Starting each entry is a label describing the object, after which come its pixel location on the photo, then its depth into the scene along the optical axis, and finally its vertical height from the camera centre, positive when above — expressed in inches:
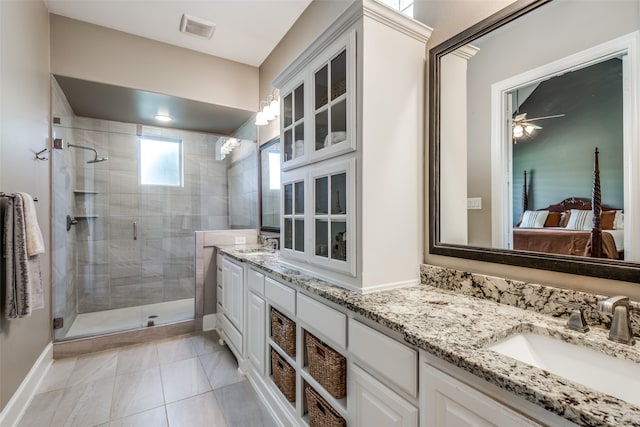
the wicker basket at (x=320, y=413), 49.7 -35.5
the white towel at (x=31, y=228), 70.4 -2.7
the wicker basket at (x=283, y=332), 63.9 -26.6
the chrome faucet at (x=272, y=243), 110.4 -11.2
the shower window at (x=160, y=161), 140.8 +26.4
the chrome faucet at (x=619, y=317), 32.3 -11.8
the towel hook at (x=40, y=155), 88.1 +18.8
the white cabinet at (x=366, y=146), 53.5 +13.1
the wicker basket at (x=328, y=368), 49.1 -26.9
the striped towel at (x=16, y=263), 67.1 -10.6
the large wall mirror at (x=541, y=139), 36.5 +10.9
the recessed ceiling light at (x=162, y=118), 133.7 +44.9
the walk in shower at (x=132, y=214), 117.1 +0.7
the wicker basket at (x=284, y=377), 64.6 -36.9
